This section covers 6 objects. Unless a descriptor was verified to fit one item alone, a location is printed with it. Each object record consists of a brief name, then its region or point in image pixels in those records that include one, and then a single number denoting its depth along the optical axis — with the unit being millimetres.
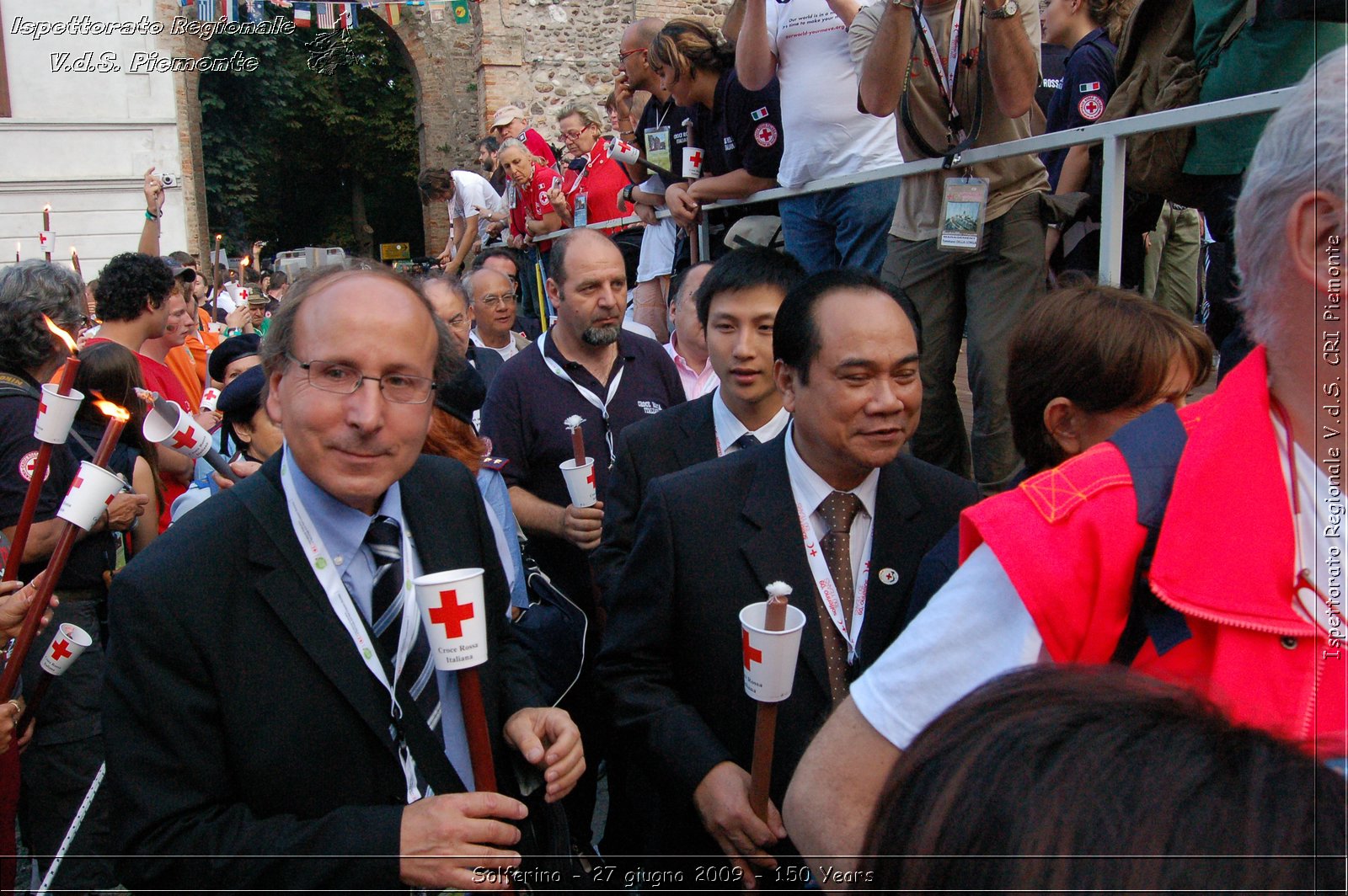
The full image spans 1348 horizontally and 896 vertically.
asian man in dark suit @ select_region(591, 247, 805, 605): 3303
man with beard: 4004
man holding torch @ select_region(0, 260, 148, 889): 3258
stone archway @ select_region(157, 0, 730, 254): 19859
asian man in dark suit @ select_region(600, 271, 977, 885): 2256
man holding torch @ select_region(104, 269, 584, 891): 1710
